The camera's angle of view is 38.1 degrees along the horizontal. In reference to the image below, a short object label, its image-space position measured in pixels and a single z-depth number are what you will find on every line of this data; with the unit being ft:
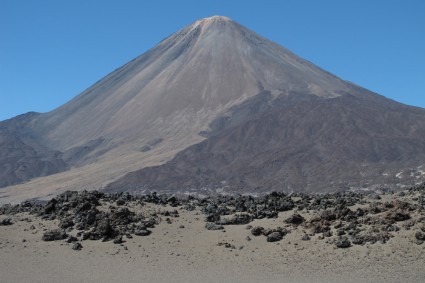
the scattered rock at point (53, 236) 81.05
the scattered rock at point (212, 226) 81.92
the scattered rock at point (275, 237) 75.48
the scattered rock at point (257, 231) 78.38
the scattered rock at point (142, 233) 80.79
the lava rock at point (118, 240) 78.59
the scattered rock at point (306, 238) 73.67
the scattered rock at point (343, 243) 70.13
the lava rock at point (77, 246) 77.66
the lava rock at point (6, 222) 87.15
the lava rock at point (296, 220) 78.79
